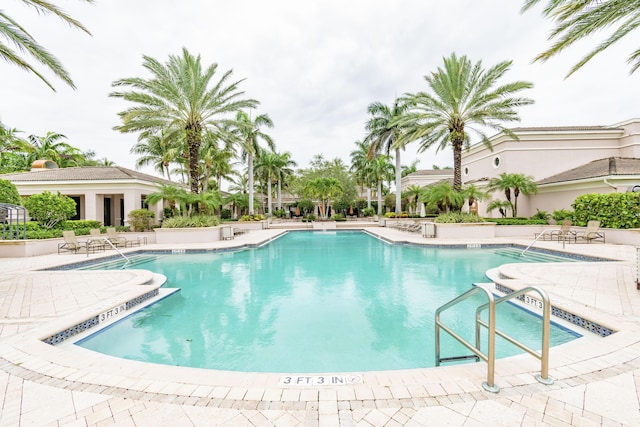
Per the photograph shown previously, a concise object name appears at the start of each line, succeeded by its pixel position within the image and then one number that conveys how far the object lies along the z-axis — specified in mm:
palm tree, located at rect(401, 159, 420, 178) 55238
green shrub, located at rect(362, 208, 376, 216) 43125
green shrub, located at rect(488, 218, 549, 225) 19700
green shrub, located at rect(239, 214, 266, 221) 29062
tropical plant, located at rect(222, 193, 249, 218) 34656
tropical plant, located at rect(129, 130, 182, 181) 27859
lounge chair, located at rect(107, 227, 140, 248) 15836
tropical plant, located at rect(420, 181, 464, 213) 19047
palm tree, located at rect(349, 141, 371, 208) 39781
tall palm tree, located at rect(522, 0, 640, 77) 6488
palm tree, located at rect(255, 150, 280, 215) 35281
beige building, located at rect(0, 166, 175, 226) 22828
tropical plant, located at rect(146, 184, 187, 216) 19141
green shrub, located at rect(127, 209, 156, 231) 21578
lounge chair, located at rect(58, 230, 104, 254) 13938
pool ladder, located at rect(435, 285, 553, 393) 2801
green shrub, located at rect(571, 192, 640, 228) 14844
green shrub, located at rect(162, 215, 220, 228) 18084
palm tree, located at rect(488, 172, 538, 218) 21031
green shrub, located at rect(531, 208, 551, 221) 20672
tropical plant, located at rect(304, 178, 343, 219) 34844
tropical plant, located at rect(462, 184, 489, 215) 19594
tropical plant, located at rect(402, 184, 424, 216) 32984
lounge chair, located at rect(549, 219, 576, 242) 14674
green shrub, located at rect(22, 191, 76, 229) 17203
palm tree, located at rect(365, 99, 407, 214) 27938
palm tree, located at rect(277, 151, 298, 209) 36459
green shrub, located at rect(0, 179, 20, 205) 15695
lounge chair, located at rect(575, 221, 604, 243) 15062
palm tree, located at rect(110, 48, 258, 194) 17016
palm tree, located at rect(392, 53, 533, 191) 17656
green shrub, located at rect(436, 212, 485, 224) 18609
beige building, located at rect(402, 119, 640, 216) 23906
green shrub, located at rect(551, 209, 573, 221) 18634
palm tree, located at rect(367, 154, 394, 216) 36406
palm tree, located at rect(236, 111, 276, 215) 28048
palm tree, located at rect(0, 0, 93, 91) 6637
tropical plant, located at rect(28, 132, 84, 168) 33594
